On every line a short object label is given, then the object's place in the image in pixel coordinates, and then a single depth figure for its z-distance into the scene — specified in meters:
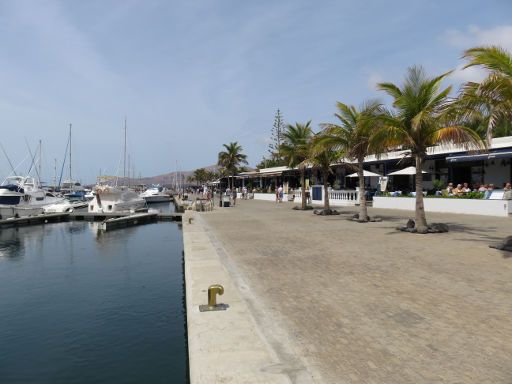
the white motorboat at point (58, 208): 44.56
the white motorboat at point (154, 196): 72.37
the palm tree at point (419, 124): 14.79
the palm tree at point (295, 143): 30.62
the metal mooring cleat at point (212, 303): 6.87
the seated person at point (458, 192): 25.00
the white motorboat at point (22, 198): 40.50
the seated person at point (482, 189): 24.31
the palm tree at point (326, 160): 25.97
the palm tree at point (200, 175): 130.65
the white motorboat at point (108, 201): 41.50
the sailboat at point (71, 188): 75.19
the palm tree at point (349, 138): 20.92
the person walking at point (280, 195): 43.86
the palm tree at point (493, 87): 10.35
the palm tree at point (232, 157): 61.22
